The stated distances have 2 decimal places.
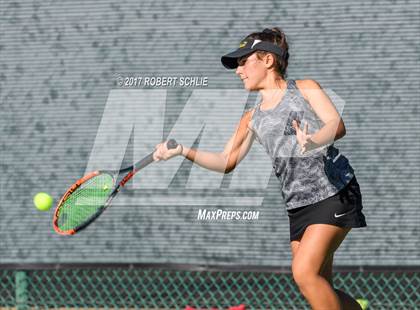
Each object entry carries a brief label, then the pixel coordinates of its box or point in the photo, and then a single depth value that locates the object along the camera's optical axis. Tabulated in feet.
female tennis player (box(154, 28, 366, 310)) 33.94
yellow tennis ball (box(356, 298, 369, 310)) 44.29
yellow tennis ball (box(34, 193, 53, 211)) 47.06
